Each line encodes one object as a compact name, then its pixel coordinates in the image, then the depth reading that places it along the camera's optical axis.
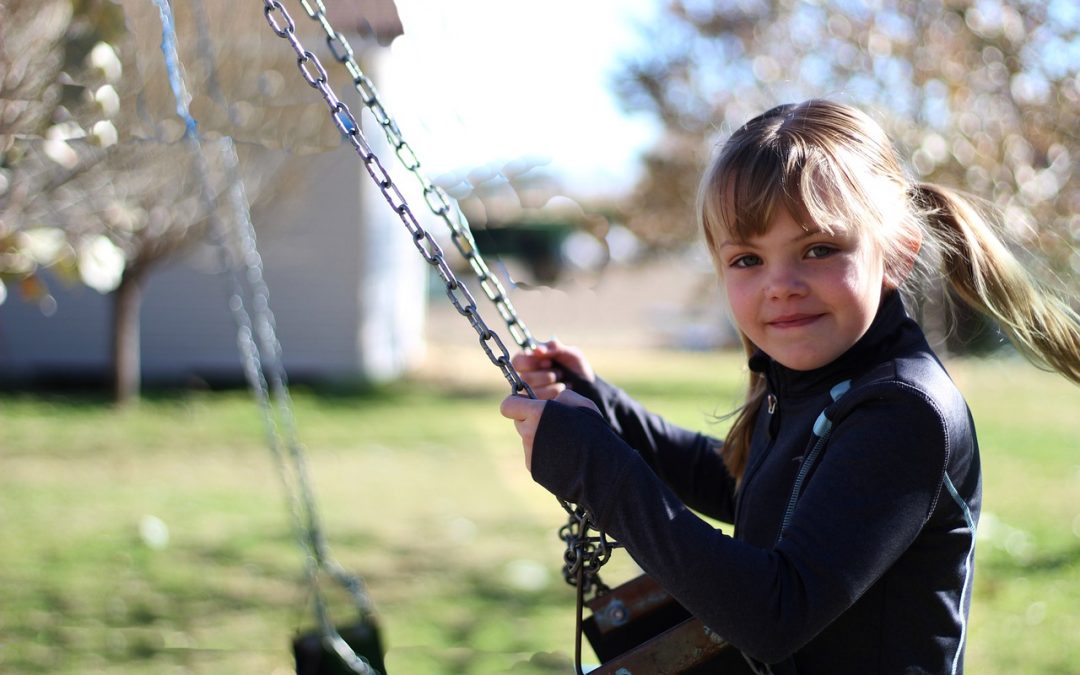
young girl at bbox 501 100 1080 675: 1.36
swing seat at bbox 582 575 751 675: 1.80
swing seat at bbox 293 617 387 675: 2.40
